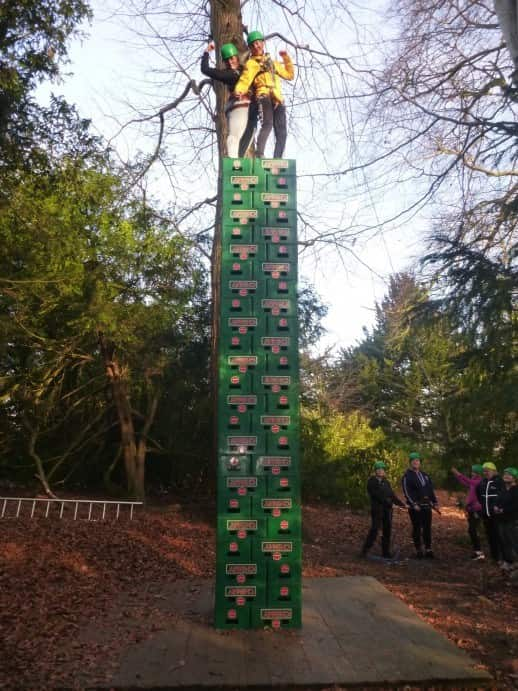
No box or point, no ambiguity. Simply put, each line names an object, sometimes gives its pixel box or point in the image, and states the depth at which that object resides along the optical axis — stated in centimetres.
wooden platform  441
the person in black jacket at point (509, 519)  804
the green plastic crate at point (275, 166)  626
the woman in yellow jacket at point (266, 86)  683
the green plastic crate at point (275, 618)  559
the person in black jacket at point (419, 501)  1018
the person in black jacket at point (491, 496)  914
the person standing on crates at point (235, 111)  689
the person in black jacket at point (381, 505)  1010
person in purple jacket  1003
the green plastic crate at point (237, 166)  623
